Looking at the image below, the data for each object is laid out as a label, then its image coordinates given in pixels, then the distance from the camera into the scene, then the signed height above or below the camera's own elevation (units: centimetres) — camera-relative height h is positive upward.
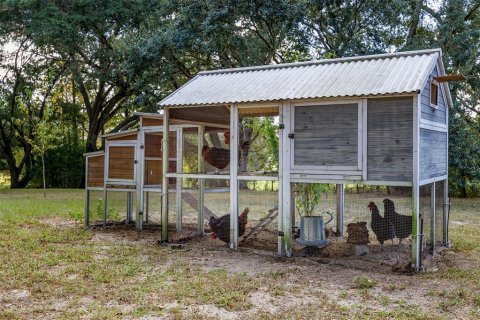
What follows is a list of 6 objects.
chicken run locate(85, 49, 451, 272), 600 +23
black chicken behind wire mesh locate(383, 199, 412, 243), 659 -67
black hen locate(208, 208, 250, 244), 759 -87
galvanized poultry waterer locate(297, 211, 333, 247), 687 -87
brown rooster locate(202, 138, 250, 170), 784 +25
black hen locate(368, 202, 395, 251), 693 -78
